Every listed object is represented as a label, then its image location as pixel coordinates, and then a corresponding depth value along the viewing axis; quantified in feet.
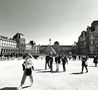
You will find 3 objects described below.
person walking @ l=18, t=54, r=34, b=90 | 26.52
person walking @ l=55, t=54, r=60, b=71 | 49.55
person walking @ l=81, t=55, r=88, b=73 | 45.15
